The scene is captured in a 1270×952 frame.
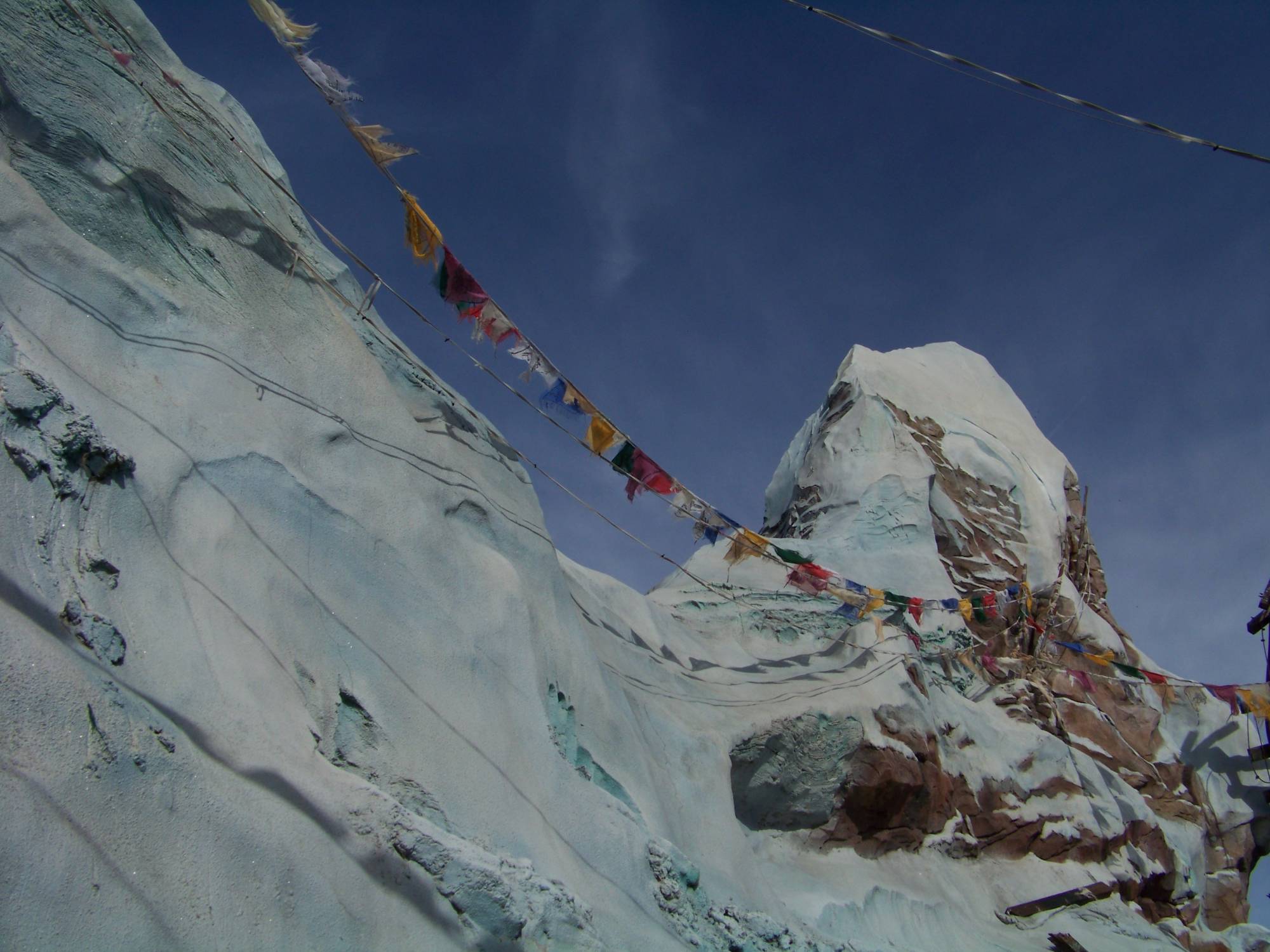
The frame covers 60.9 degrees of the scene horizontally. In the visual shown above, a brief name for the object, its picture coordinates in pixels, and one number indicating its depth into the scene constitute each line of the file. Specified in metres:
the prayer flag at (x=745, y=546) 8.28
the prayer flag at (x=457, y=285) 6.48
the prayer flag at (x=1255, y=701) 11.49
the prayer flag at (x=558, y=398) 7.01
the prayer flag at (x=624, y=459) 7.39
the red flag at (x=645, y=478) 7.52
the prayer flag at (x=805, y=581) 8.71
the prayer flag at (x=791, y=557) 8.55
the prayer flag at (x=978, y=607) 10.35
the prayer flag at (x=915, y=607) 9.19
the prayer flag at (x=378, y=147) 5.96
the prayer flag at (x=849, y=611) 8.92
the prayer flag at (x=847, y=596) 8.82
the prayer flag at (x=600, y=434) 7.25
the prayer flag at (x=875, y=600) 8.88
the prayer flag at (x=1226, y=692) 11.56
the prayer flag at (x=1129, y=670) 11.18
